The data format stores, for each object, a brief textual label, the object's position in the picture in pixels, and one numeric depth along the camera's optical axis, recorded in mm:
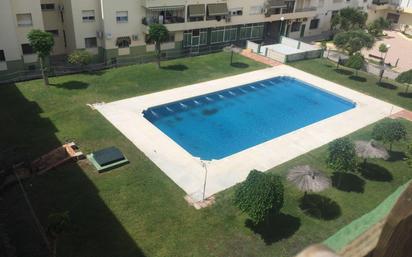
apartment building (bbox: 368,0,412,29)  58378
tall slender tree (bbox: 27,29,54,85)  28844
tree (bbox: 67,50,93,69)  33125
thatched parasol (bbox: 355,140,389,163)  20734
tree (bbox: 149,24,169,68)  34594
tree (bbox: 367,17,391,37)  51719
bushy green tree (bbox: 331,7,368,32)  48875
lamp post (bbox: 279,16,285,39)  49062
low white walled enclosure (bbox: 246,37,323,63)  41719
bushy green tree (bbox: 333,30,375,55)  37844
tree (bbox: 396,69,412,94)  32062
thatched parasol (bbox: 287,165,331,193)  17672
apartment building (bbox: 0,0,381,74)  32969
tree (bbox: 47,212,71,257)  13656
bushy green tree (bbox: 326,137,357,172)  19938
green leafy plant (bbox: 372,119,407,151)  22781
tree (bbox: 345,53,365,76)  35562
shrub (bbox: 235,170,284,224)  16031
